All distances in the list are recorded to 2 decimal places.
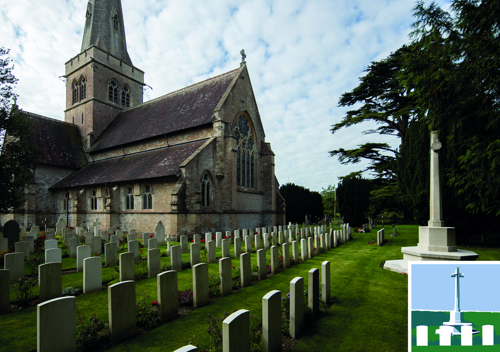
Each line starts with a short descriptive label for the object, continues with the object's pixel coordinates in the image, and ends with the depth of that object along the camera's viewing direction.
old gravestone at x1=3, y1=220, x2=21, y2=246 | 11.34
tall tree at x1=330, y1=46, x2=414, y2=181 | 21.30
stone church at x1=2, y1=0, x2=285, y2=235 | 16.97
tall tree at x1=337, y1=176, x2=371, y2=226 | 20.19
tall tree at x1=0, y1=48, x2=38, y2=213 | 12.55
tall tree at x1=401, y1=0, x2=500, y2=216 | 7.07
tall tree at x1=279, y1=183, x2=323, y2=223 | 31.91
